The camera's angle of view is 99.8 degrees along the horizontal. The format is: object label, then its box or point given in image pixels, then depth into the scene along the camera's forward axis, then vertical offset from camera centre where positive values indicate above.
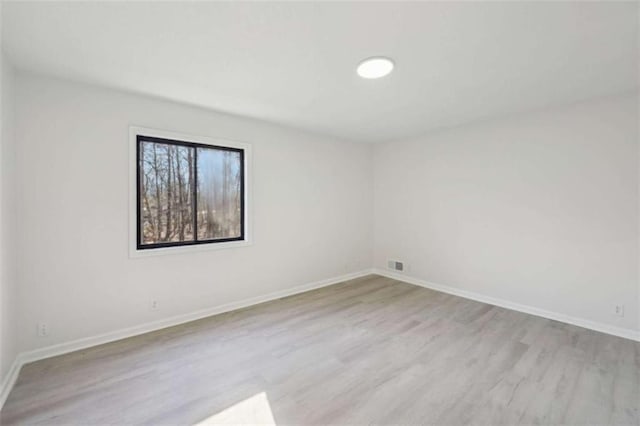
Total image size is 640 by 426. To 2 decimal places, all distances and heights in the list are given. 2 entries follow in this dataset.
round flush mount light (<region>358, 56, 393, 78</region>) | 2.17 +1.23
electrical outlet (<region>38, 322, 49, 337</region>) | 2.41 -1.06
